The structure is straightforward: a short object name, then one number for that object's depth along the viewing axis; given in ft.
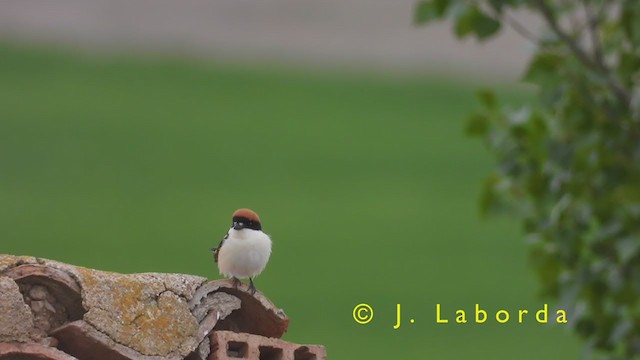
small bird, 36.63
